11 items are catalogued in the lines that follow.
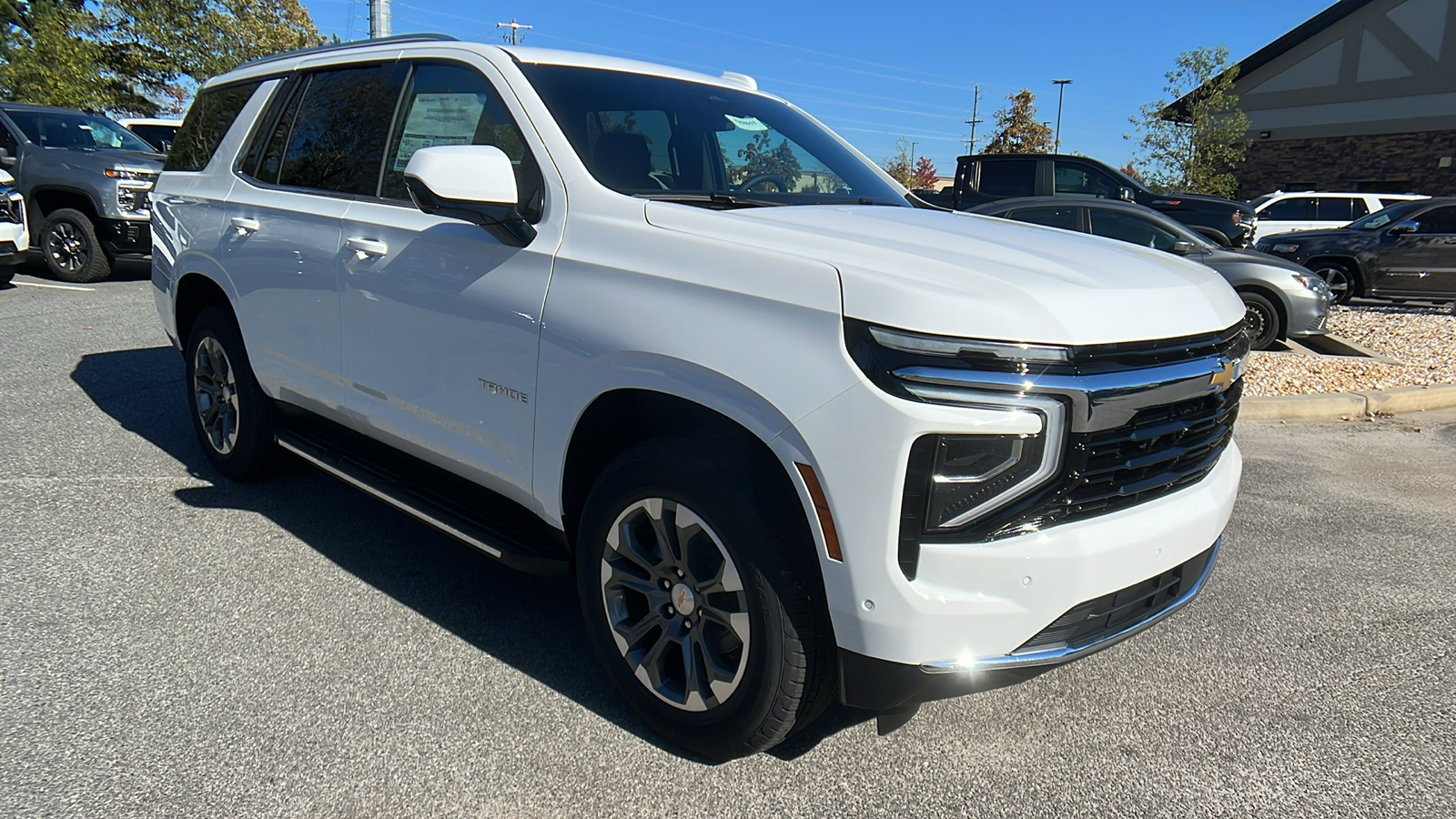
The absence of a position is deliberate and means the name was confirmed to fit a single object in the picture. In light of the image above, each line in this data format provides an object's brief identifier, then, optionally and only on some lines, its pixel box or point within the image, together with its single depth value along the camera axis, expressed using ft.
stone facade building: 89.25
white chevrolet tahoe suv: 7.09
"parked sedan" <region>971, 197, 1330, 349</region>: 30.99
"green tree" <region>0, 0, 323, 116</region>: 87.04
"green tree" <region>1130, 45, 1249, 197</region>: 88.74
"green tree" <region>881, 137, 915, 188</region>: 181.16
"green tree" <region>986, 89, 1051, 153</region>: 153.48
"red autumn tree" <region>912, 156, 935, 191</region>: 192.73
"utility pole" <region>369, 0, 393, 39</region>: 64.18
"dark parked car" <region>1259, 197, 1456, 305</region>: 43.45
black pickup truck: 44.93
